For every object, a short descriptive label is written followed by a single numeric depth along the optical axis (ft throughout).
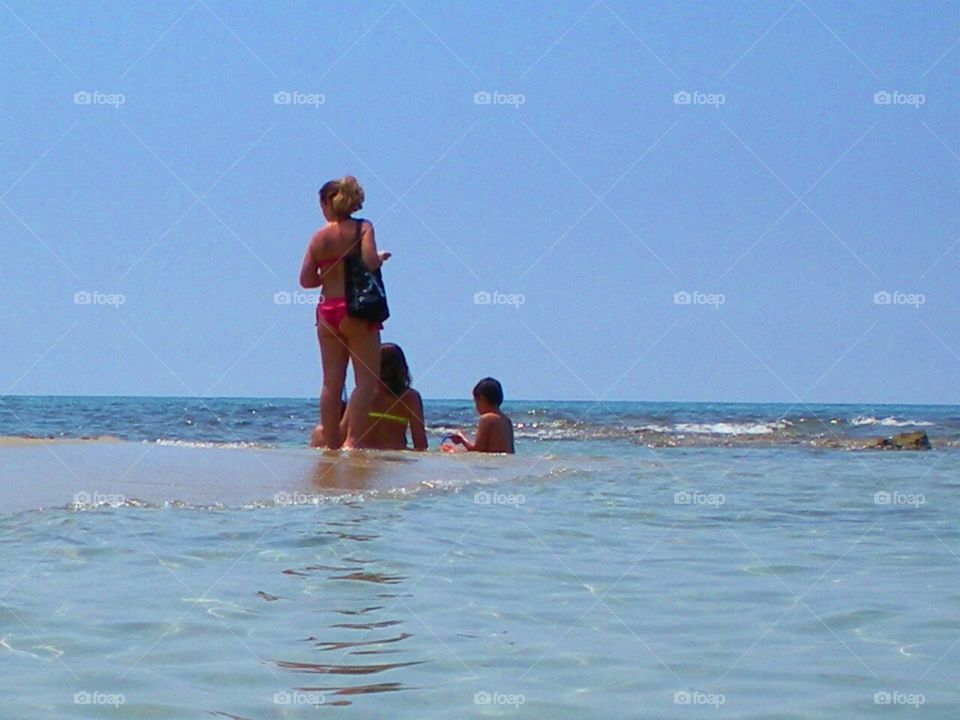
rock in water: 113.80
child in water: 62.39
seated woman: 57.72
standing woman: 51.55
